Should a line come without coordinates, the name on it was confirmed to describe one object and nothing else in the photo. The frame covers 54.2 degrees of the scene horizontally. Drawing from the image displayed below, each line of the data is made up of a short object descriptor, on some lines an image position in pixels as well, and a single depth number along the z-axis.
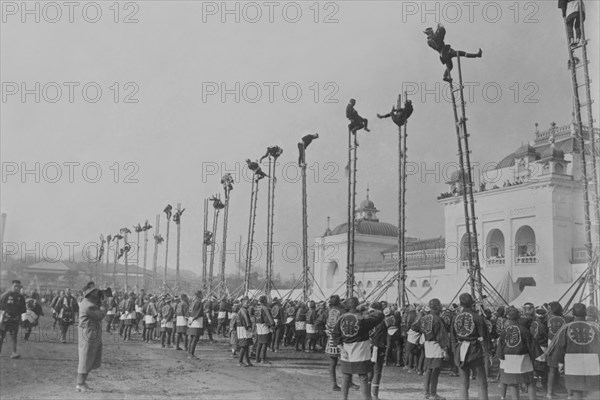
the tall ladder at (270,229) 31.44
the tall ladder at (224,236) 38.66
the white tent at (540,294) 26.47
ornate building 38.22
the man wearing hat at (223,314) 26.50
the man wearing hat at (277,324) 21.41
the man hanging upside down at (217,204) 41.31
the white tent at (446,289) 35.09
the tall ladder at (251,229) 33.72
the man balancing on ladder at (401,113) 22.78
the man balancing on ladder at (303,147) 29.56
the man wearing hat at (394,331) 17.12
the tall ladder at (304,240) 28.75
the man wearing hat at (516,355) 10.91
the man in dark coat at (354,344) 10.41
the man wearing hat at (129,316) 25.64
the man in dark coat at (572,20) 17.67
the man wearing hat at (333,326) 11.78
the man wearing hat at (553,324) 12.48
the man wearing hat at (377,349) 11.94
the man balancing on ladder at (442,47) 18.91
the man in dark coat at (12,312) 16.39
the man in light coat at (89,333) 11.63
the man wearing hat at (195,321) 18.17
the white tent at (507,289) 28.69
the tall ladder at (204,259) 42.25
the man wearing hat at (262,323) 16.89
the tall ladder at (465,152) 18.11
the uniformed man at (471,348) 10.83
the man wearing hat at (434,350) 12.04
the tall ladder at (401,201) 22.52
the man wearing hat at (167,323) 21.86
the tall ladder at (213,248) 39.50
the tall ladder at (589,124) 17.02
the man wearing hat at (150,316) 24.31
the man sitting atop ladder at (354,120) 24.23
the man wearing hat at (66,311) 23.12
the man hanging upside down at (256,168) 33.83
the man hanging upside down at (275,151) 32.22
